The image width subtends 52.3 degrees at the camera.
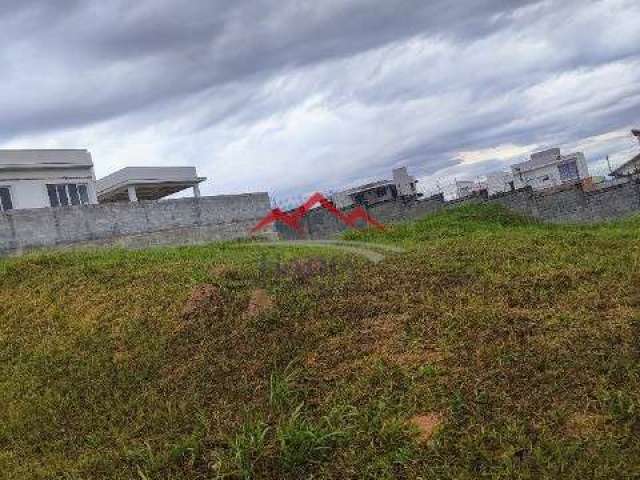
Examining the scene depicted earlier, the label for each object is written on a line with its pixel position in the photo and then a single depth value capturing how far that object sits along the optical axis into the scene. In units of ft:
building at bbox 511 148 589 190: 211.41
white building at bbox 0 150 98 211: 98.02
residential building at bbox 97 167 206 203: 122.11
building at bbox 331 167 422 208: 180.45
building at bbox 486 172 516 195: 224.90
